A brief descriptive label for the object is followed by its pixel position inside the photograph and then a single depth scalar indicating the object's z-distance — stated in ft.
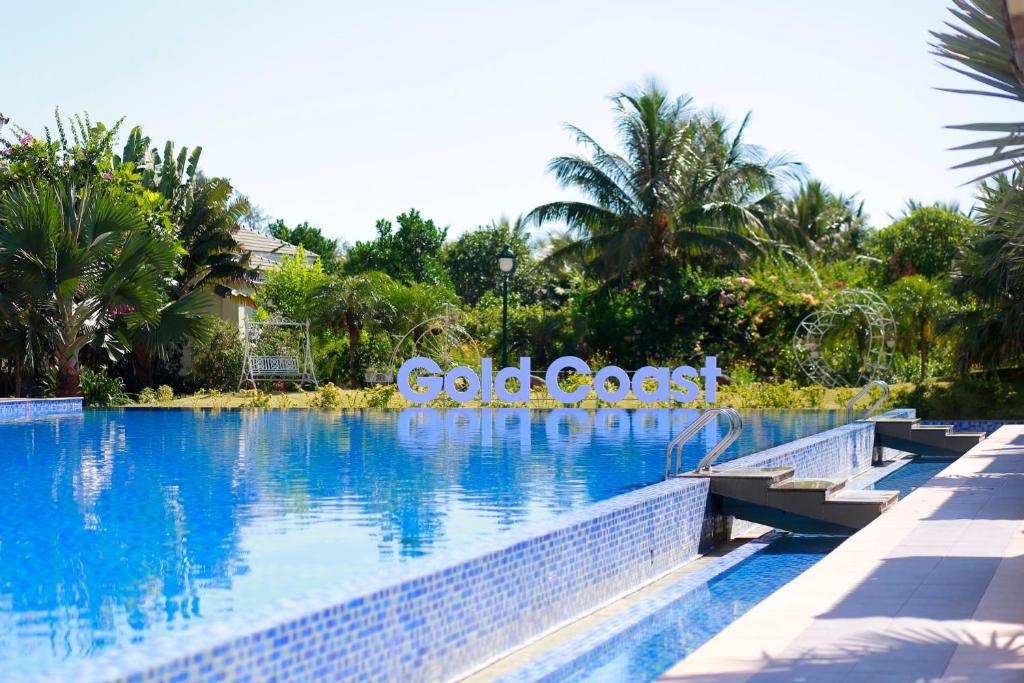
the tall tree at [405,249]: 142.41
